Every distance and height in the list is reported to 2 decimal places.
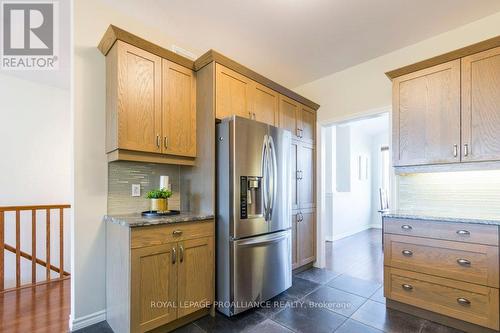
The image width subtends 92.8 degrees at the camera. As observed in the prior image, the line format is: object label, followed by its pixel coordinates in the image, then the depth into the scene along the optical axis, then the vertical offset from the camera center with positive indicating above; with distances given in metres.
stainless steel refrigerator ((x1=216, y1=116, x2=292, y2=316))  2.11 -0.43
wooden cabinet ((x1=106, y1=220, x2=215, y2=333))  1.70 -0.82
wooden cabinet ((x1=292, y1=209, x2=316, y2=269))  3.11 -0.93
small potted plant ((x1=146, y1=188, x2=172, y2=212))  2.13 -0.26
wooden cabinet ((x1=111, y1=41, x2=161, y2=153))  1.93 +0.61
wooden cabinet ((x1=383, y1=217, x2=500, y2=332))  1.85 -0.88
